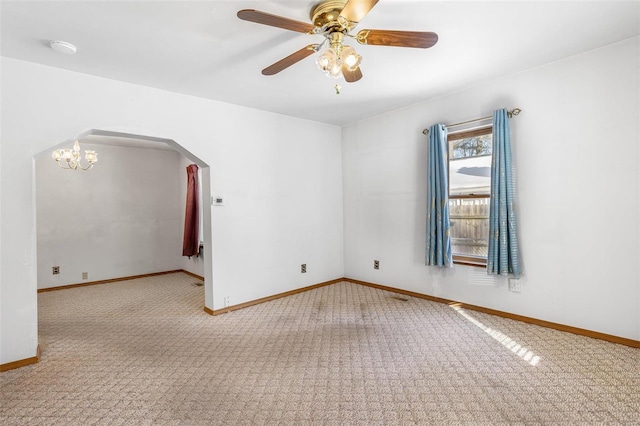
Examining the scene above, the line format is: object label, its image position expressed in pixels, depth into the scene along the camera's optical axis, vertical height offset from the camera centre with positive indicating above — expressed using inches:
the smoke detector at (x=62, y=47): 91.5 +50.5
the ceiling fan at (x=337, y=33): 66.3 +41.4
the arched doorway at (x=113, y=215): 202.1 -0.9
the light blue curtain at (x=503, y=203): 124.1 +2.4
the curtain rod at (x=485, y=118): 125.3 +39.9
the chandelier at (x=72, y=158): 167.8 +32.6
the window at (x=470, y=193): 141.3 +8.0
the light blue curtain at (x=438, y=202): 145.3 +3.9
